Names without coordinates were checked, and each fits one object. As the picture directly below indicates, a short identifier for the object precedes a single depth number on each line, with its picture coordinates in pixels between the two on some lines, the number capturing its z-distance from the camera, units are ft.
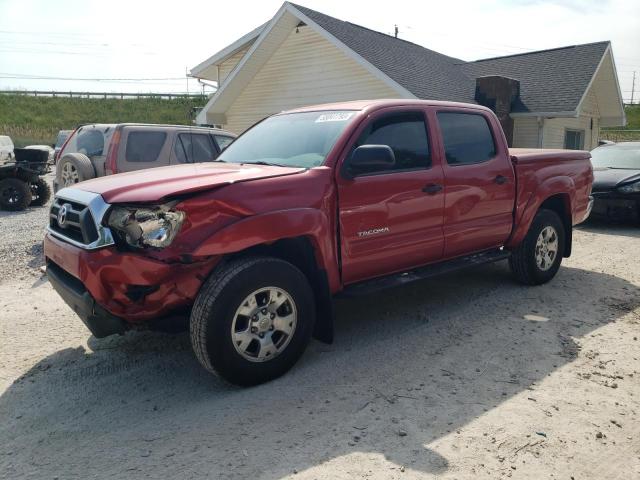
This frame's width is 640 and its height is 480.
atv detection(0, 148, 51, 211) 38.75
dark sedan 30.50
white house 47.70
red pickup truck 10.35
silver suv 25.17
